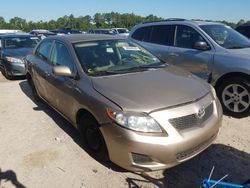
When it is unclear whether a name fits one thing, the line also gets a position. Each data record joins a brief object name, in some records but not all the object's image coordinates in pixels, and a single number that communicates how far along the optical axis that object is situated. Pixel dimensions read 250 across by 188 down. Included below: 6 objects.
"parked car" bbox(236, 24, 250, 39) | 7.80
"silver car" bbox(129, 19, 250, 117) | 3.54
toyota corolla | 2.12
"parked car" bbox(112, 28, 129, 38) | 20.84
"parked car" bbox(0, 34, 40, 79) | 6.34
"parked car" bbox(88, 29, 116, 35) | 20.06
